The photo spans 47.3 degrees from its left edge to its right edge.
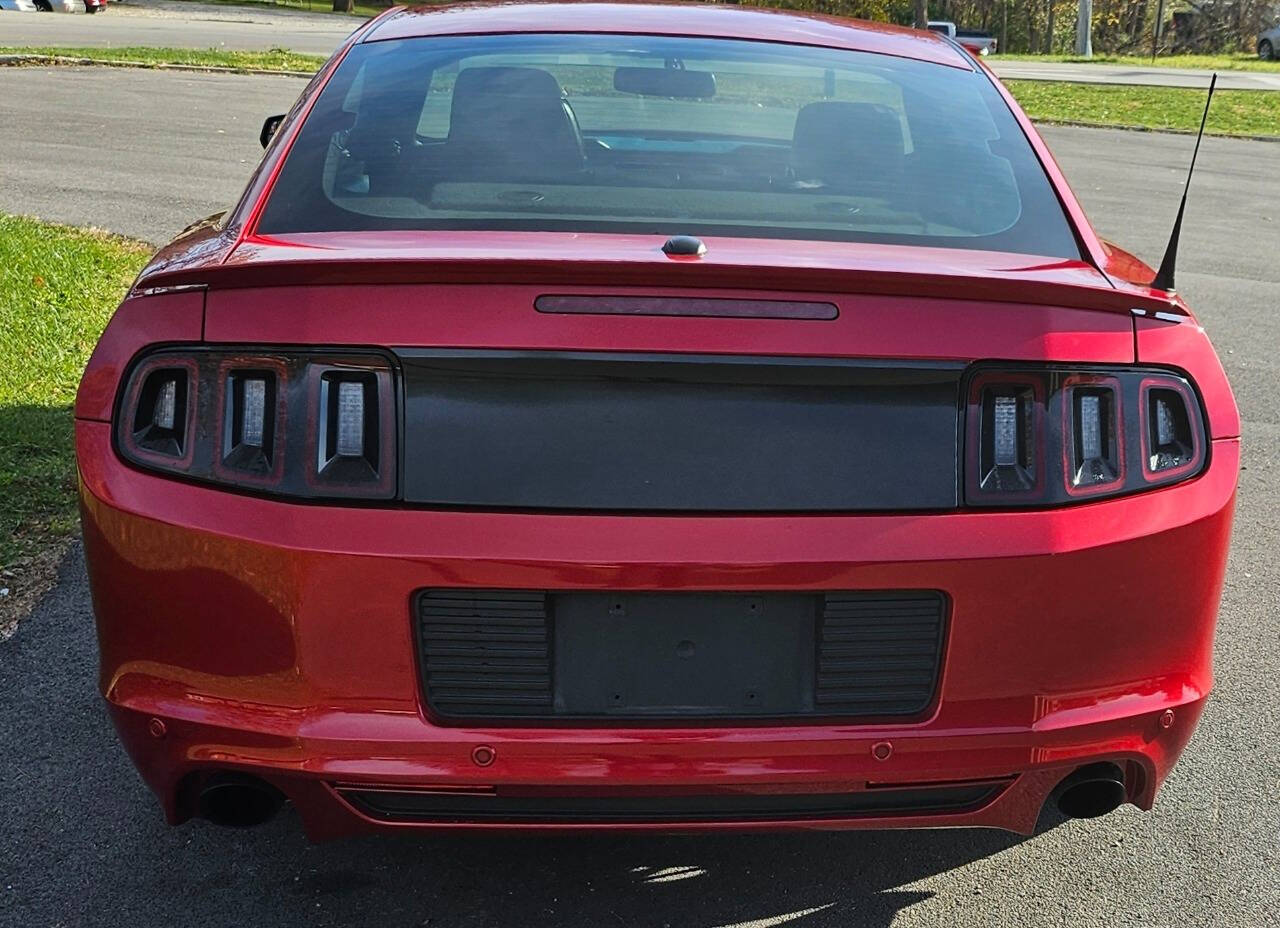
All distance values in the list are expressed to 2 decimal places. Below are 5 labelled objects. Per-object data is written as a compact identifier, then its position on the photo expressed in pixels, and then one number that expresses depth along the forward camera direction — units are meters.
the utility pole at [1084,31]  42.25
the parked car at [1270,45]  45.03
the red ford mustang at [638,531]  2.24
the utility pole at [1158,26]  48.38
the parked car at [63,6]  35.12
